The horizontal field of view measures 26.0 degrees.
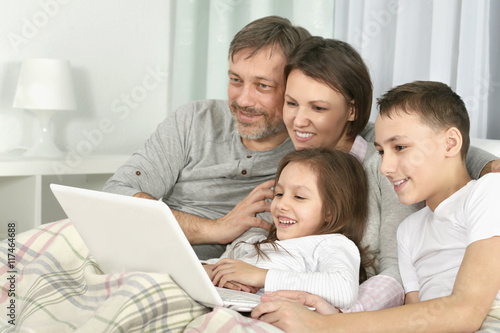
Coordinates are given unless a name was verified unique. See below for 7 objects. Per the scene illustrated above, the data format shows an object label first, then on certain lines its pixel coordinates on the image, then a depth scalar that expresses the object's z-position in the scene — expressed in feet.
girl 6.52
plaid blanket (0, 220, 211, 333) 6.01
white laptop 5.95
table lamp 10.61
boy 6.48
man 8.05
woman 7.07
